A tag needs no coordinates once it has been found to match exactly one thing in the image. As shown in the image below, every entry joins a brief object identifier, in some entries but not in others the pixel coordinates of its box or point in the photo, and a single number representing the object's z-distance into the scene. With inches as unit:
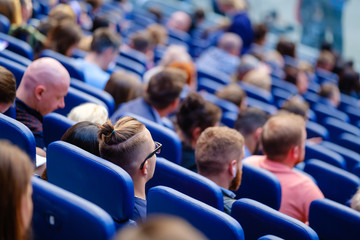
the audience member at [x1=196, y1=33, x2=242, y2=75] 497.5
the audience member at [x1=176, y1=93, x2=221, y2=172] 210.9
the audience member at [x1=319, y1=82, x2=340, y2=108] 452.9
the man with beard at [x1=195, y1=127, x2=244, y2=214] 164.2
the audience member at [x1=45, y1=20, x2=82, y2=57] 297.6
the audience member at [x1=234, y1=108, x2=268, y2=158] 239.6
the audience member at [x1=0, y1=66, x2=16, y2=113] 151.0
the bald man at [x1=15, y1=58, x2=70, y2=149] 181.6
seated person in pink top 187.3
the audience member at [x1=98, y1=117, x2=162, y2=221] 132.3
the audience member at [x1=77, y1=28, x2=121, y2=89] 295.4
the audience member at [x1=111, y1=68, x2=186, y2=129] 229.5
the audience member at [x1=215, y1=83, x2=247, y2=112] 322.2
